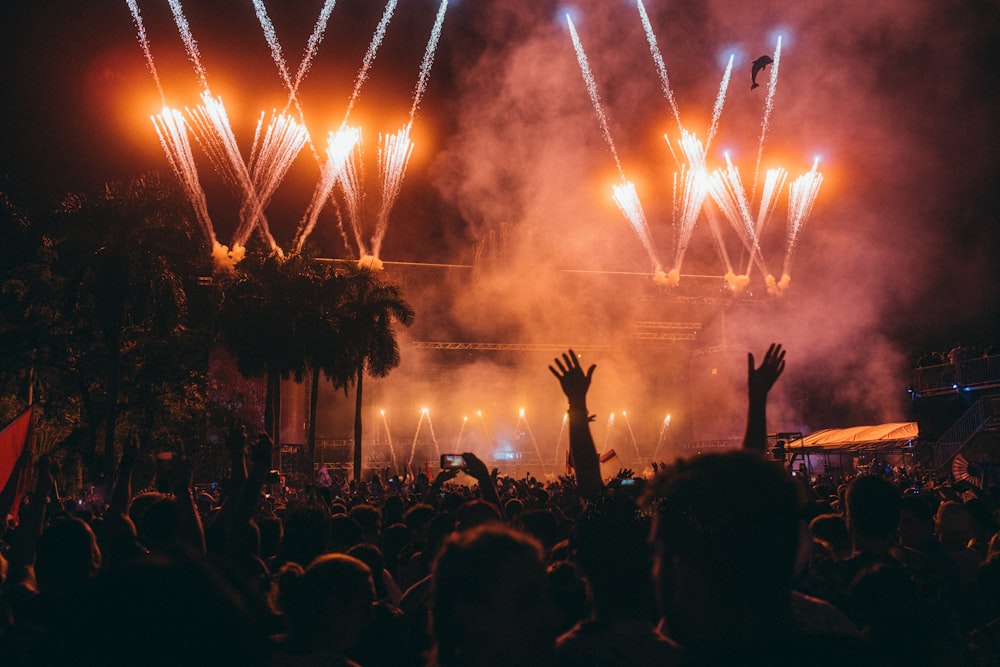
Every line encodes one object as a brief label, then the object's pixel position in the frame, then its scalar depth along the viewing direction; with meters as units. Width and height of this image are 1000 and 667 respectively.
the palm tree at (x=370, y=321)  38.75
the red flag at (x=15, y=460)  7.19
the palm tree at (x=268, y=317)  35.94
